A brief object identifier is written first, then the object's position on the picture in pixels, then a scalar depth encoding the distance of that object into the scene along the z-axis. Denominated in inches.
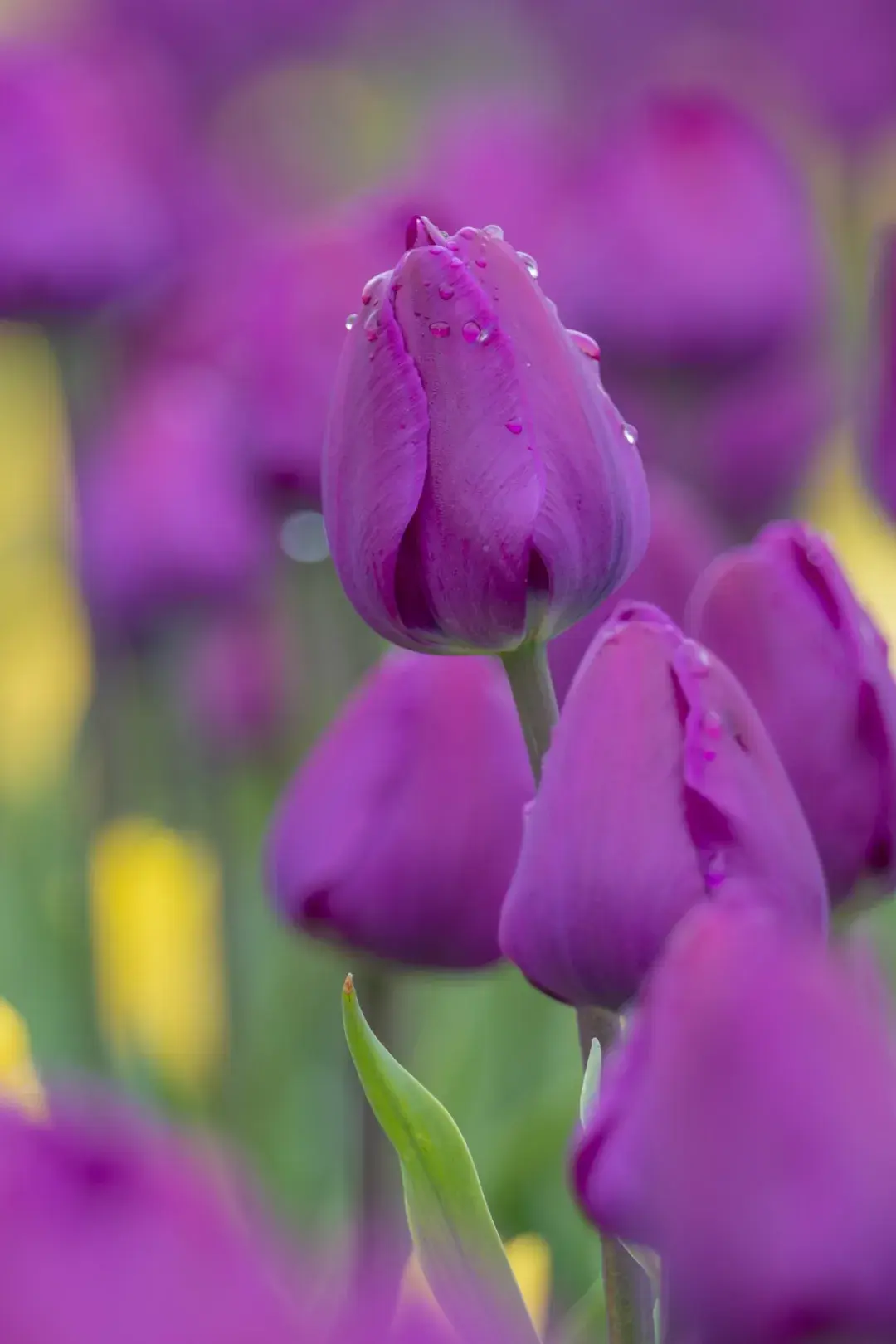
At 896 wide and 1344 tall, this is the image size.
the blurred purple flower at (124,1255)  33.2
